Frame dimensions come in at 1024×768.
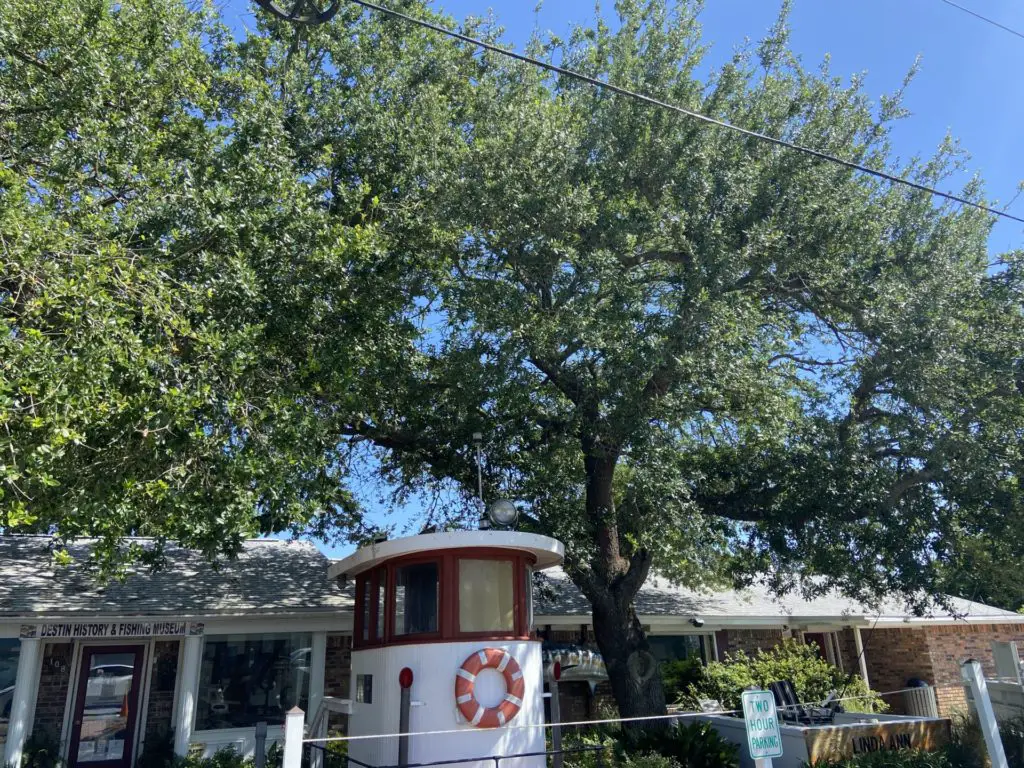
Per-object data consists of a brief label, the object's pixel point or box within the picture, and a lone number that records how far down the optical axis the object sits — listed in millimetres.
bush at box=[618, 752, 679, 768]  10148
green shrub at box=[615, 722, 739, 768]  11000
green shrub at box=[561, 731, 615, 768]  10867
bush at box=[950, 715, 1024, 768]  11141
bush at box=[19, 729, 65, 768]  11766
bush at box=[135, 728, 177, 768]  12586
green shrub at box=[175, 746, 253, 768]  11836
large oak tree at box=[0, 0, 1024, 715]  8641
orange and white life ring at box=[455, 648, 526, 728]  9328
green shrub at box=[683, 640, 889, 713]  16484
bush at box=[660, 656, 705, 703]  16797
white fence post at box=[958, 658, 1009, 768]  9766
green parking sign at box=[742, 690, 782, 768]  7555
